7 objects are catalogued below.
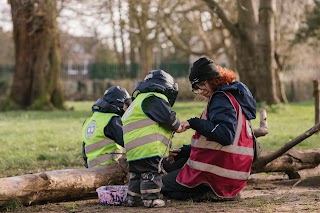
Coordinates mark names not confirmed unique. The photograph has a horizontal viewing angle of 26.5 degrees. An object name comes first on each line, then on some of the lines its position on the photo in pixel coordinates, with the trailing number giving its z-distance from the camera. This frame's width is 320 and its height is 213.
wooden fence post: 15.54
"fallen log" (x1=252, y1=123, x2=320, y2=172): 7.26
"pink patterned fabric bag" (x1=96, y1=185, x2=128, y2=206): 6.86
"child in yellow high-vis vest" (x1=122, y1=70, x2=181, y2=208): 6.61
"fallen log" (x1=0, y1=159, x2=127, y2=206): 6.57
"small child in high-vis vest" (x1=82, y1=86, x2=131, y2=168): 7.65
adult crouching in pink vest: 6.69
